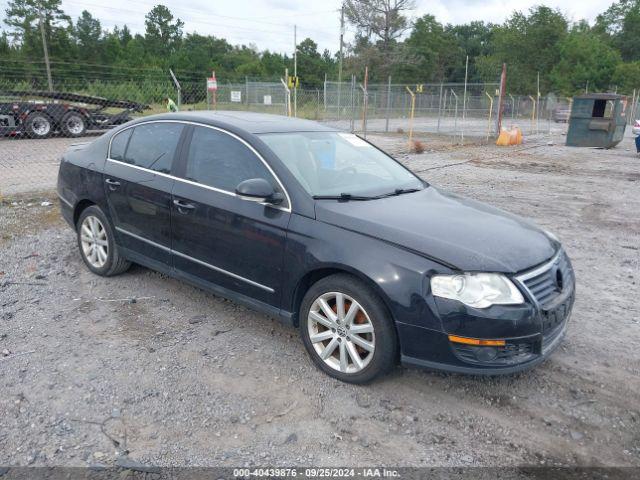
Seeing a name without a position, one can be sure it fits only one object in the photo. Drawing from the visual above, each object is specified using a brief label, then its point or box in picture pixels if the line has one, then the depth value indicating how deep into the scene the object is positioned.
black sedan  3.02
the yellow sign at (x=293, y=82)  20.50
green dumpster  19.36
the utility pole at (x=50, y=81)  25.67
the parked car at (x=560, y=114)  38.22
